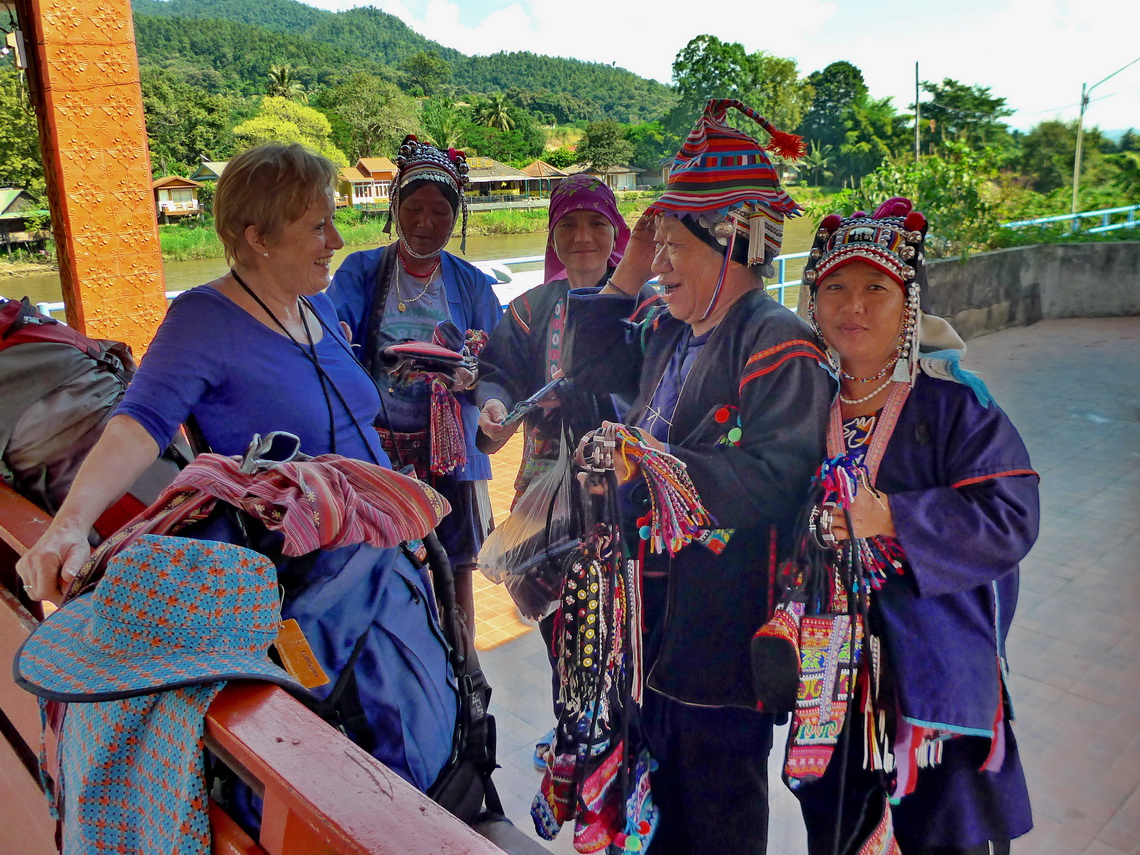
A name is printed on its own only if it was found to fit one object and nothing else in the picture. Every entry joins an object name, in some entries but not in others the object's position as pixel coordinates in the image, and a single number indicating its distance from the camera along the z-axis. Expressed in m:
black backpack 2.09
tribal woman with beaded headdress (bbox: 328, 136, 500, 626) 2.69
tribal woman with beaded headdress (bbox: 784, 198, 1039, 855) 1.54
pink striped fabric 1.39
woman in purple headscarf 2.39
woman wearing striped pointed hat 1.64
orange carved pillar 4.56
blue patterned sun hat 1.18
